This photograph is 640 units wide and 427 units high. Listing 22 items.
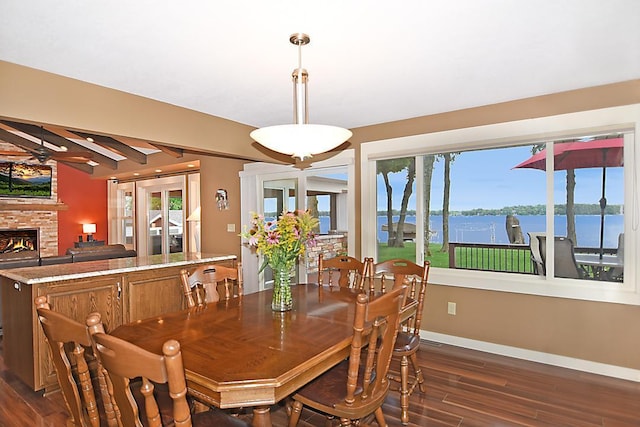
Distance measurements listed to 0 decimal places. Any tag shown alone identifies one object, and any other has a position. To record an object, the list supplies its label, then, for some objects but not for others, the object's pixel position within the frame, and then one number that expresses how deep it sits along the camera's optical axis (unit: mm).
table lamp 8523
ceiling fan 5086
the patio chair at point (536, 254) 3399
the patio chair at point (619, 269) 3004
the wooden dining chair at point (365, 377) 1537
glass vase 2199
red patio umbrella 3027
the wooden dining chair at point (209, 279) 2321
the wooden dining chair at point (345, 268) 3021
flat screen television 7520
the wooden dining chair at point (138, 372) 980
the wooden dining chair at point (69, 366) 1276
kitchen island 2705
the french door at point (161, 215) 7449
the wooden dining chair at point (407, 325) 2293
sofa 3783
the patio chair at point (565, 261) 3211
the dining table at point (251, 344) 1263
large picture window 3055
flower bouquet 2135
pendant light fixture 2119
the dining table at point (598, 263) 3062
